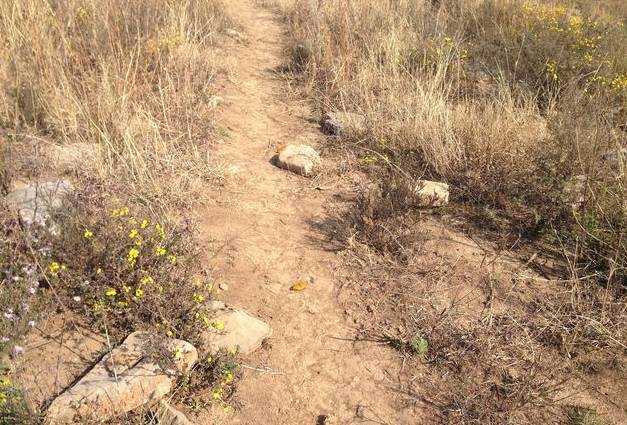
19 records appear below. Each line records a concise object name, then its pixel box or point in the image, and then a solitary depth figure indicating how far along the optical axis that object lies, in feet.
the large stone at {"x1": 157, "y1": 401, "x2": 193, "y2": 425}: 8.04
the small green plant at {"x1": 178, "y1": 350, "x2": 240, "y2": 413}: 8.77
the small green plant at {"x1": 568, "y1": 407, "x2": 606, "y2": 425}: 8.85
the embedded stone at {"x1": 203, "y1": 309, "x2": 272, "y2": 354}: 9.62
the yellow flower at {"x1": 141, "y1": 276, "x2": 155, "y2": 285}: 9.34
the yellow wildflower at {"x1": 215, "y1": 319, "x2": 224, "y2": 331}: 9.31
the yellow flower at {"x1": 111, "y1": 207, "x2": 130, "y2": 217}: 10.49
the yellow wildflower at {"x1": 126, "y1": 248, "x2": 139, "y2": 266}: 9.52
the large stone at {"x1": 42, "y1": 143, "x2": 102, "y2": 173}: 13.32
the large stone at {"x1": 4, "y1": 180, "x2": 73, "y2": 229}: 10.41
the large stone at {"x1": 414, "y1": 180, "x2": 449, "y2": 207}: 13.61
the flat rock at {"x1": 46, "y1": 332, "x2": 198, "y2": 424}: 7.77
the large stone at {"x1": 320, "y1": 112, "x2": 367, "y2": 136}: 17.21
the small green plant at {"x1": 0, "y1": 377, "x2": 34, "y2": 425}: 7.32
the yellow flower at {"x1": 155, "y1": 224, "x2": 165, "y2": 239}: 10.34
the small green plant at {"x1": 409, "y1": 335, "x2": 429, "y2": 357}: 10.05
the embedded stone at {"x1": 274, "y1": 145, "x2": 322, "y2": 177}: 15.70
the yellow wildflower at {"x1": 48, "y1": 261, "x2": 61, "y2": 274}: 9.29
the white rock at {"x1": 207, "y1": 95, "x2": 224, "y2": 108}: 18.28
